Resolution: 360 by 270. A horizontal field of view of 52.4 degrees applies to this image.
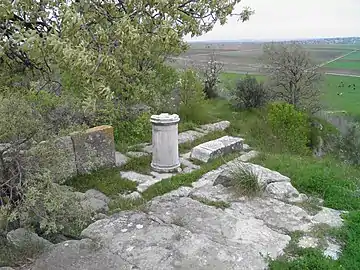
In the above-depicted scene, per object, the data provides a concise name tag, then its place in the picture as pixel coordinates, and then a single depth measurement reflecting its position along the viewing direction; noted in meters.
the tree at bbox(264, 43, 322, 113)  14.55
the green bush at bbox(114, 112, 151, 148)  7.48
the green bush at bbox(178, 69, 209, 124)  9.79
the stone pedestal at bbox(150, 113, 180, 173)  5.81
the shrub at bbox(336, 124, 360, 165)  9.50
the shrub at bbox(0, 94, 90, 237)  2.91
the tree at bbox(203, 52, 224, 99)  14.84
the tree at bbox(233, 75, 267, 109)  13.41
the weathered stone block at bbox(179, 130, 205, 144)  7.86
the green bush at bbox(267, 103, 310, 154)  8.93
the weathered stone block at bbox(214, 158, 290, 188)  4.60
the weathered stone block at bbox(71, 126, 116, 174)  5.31
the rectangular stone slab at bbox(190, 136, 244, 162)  6.50
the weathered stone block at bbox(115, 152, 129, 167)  6.06
